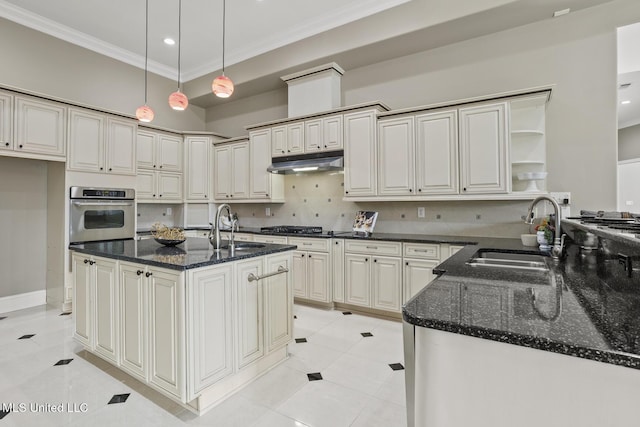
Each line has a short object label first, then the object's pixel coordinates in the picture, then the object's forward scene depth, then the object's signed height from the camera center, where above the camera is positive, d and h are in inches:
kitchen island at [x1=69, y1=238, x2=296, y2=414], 72.3 -25.6
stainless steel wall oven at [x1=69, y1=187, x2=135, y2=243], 148.1 +1.0
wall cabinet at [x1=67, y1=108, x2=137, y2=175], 149.0 +36.9
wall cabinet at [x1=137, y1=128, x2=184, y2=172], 183.6 +39.9
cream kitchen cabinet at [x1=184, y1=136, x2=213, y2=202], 204.7 +31.0
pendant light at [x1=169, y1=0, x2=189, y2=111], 114.8 +42.3
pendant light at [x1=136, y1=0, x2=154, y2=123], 126.9 +83.9
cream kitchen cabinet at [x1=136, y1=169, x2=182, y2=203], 184.1 +18.1
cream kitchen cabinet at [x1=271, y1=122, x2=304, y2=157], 166.1 +41.1
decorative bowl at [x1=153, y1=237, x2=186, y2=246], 98.8 -8.3
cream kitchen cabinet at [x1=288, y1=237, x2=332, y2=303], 148.3 -26.3
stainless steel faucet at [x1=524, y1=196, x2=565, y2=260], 72.6 -5.6
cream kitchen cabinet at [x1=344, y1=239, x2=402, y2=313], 132.6 -26.0
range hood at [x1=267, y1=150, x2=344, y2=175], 152.8 +26.6
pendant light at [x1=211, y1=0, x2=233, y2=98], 102.0 +42.1
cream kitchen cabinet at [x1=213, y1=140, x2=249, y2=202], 193.0 +28.1
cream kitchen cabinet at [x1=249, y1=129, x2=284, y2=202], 181.0 +25.1
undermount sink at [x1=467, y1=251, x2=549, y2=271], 69.4 -11.6
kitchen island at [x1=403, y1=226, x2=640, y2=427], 26.2 -13.1
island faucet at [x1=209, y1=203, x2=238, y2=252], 89.2 -6.3
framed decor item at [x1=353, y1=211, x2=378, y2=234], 153.3 -3.5
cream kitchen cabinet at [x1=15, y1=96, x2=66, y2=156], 133.0 +39.5
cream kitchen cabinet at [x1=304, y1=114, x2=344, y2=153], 153.9 +40.8
